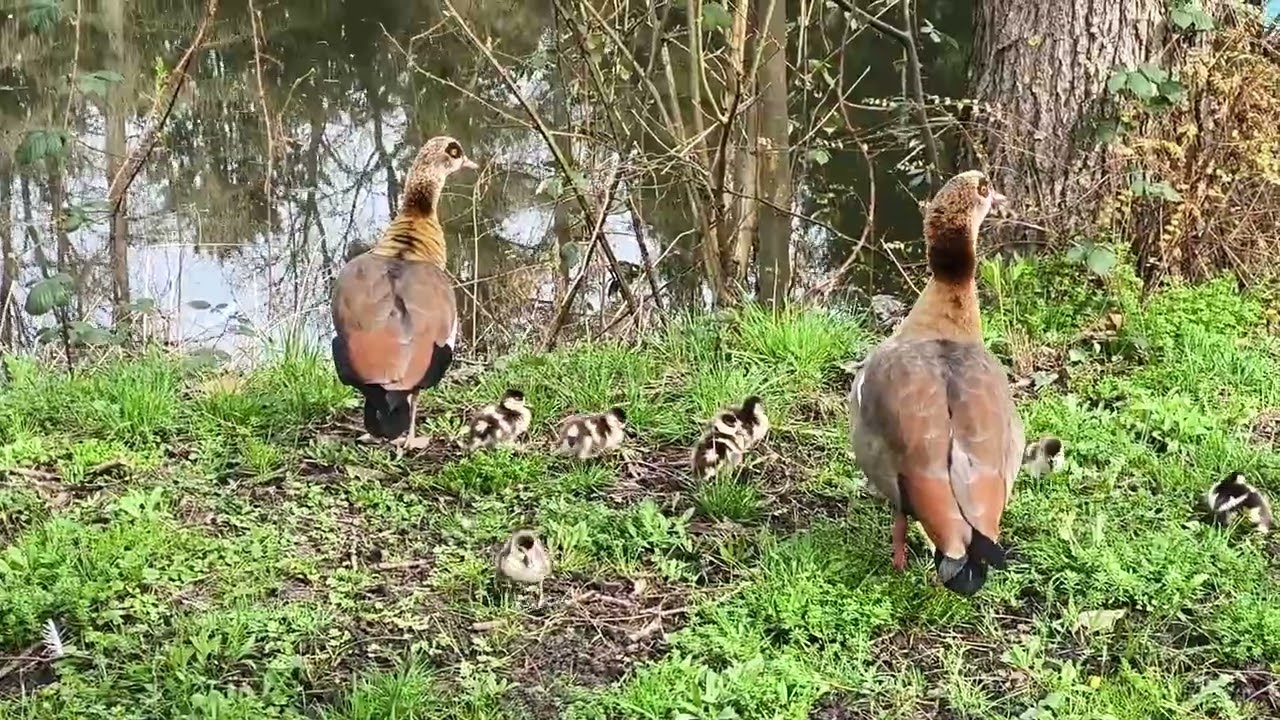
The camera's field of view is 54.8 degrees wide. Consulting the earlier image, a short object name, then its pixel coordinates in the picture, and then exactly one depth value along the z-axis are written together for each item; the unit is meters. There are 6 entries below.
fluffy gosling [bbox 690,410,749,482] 4.82
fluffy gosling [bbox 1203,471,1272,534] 4.45
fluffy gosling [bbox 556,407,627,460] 5.07
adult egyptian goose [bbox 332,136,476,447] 4.90
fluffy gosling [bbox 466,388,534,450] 5.16
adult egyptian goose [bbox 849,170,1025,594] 3.82
